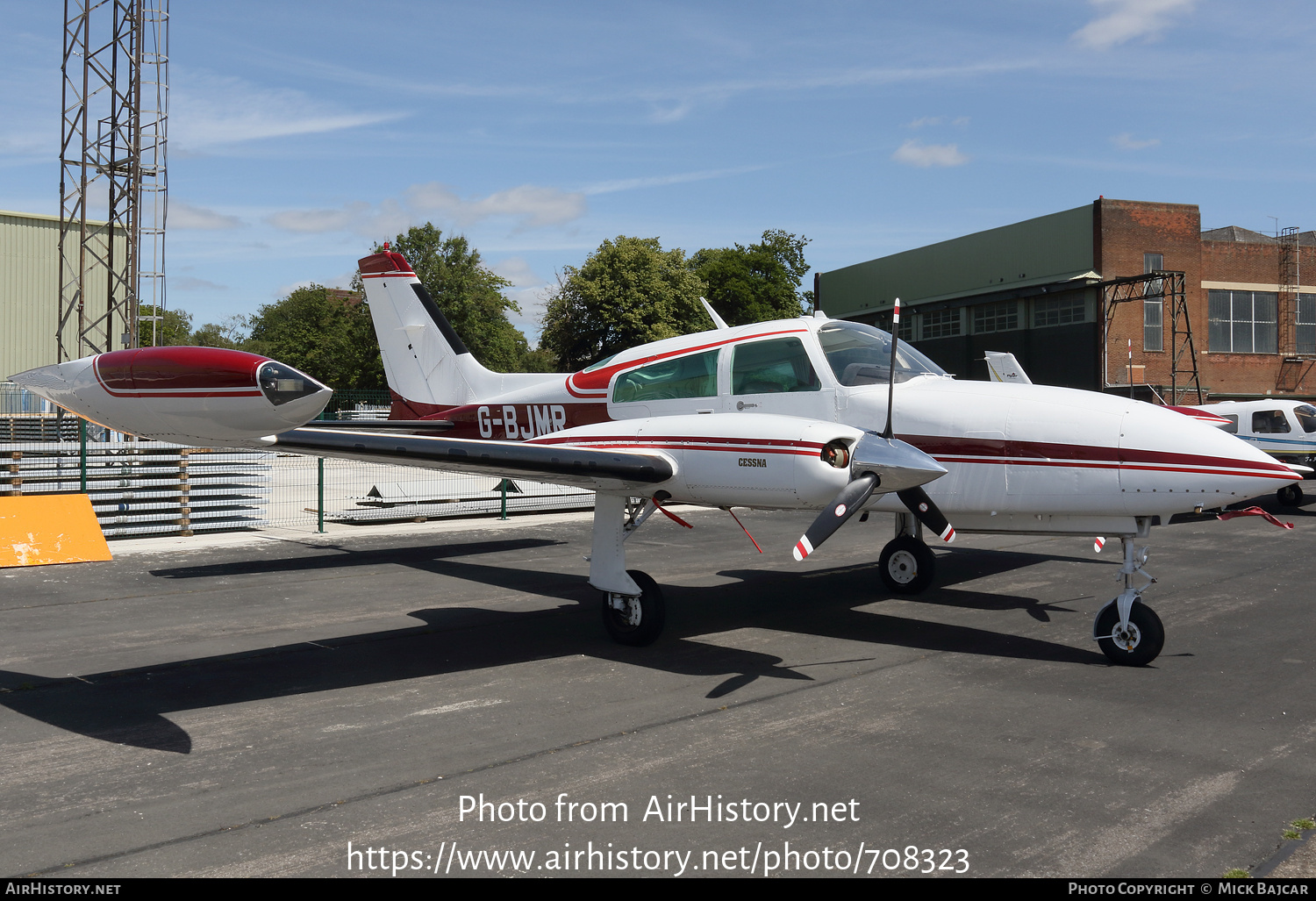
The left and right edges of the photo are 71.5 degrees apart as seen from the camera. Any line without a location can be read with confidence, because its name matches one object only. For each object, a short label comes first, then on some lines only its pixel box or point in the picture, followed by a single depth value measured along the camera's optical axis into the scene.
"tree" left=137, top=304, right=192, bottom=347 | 90.94
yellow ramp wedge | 12.62
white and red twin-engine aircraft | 5.53
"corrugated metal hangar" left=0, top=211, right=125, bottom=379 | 44.09
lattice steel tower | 31.62
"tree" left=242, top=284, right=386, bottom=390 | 57.56
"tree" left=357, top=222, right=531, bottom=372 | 59.06
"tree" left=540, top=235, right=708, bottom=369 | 51.06
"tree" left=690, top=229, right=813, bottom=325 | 67.44
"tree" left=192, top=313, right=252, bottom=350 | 99.12
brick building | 44.31
